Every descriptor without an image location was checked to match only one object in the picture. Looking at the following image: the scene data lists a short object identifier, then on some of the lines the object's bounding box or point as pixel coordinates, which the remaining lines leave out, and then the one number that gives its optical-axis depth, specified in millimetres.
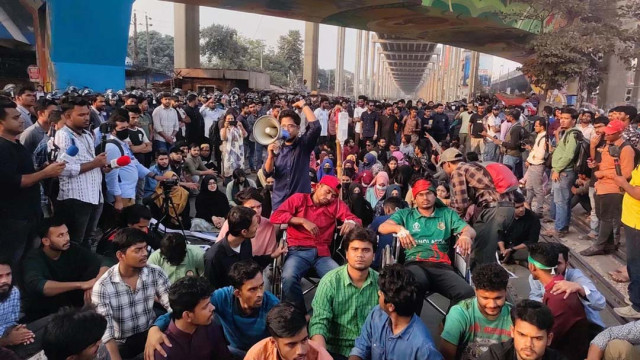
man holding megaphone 4414
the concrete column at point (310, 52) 32781
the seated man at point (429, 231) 3439
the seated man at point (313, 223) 3756
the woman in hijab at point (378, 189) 5941
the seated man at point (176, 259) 3428
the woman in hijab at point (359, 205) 5676
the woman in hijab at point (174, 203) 5293
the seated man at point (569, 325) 2619
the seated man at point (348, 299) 2838
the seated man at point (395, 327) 2404
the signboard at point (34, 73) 15977
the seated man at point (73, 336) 2084
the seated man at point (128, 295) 2828
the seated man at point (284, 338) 2186
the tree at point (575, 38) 12461
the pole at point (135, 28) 35516
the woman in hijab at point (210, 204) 5898
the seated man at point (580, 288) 2629
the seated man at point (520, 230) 4781
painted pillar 13211
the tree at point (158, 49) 59406
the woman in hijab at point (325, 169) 6516
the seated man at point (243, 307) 2637
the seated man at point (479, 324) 2520
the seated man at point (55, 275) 3092
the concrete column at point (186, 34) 26562
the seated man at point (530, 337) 2131
